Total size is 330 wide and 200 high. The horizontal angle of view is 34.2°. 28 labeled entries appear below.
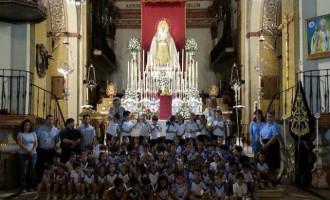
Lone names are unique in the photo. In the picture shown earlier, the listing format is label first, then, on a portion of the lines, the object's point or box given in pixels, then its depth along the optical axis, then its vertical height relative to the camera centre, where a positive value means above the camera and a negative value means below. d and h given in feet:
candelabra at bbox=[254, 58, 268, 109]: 57.89 +5.74
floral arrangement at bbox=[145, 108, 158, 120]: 57.77 +0.83
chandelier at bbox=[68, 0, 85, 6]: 54.30 +12.12
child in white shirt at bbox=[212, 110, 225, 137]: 41.04 -0.53
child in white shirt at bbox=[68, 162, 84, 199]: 31.68 -3.53
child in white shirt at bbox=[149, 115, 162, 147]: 41.27 -0.85
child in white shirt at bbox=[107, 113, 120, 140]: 40.01 -0.48
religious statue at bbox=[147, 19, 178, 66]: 70.03 +9.20
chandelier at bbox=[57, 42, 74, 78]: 56.70 +5.66
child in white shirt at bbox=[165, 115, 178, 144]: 40.96 -0.88
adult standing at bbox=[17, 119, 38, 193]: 34.14 -2.02
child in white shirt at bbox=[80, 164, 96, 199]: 31.53 -3.66
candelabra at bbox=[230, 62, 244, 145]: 61.46 +4.51
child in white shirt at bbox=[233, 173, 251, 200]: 29.53 -3.80
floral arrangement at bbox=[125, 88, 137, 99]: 64.00 +3.06
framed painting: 40.27 +6.36
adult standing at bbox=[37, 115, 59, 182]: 35.60 -1.51
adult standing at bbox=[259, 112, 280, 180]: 36.86 -1.54
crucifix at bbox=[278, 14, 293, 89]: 46.14 +7.10
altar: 62.39 +7.37
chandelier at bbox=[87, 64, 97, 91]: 63.46 +5.12
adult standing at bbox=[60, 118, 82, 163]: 35.83 -1.31
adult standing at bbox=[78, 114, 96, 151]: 37.29 -0.94
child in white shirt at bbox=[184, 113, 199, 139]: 40.91 -0.64
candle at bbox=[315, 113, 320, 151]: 34.99 -0.55
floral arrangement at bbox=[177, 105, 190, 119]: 56.85 +0.92
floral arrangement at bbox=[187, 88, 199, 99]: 63.44 +3.05
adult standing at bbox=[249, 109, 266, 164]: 38.19 -0.74
